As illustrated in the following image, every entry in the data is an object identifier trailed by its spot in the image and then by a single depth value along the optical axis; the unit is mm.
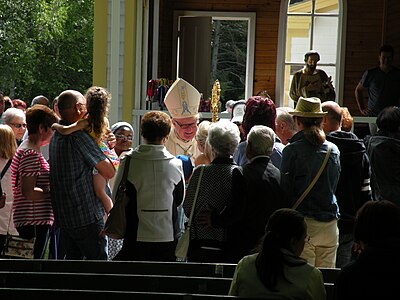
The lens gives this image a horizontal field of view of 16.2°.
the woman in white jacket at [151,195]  8923
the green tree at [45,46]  51654
